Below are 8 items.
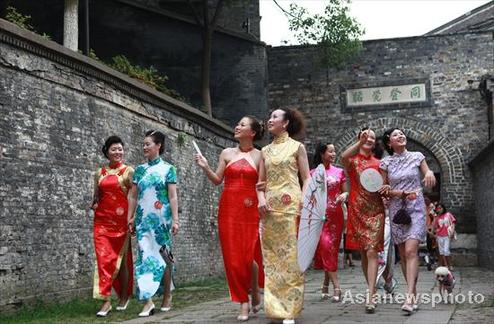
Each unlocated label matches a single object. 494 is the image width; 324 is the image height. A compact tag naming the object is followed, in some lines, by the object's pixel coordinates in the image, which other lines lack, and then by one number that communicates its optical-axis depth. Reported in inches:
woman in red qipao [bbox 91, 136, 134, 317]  261.4
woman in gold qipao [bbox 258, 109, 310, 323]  204.1
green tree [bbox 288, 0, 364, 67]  694.5
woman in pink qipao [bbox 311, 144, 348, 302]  294.5
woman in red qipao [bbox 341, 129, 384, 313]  243.9
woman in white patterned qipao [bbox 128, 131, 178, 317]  253.3
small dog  256.2
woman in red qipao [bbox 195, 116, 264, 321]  227.9
